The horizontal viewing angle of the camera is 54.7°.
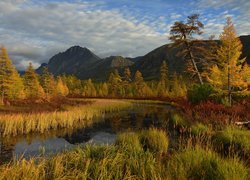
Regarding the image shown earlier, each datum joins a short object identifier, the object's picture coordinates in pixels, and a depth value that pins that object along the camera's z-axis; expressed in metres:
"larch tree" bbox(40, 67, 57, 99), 65.25
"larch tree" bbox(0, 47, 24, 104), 45.99
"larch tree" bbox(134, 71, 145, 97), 79.44
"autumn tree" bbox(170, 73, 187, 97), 62.81
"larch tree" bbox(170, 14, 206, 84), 29.88
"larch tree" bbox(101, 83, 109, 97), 87.39
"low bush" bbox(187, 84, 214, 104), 28.23
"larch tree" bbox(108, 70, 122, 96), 86.83
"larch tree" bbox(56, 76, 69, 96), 84.03
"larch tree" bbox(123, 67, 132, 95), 85.01
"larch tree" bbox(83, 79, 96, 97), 92.11
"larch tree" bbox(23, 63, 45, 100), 59.19
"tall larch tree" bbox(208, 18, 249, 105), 23.94
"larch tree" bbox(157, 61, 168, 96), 70.12
